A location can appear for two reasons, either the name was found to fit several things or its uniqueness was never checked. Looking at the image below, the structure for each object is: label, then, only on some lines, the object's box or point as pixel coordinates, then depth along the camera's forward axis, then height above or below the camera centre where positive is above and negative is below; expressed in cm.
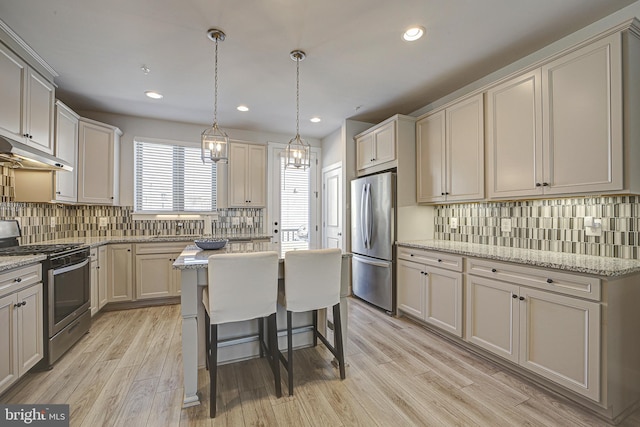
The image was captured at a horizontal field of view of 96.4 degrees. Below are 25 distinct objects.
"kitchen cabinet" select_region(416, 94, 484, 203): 278 +67
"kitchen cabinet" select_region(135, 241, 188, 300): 372 -72
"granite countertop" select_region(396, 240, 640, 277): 173 -32
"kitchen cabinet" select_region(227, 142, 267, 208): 448 +66
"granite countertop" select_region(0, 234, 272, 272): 207 -30
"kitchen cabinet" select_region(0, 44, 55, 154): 225 +100
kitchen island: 187 -88
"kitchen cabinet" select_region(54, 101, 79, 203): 303 +75
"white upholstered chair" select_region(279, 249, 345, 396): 200 -50
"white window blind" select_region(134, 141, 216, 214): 423 +57
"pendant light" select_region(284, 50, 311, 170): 254 +56
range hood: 202 +50
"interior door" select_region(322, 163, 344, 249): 462 +16
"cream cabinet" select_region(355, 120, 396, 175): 353 +90
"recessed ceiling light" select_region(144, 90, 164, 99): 335 +145
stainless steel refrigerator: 343 -29
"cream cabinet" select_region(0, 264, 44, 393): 184 -74
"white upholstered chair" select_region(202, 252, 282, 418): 178 -50
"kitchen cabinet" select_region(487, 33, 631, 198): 188 +67
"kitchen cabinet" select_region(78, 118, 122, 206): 352 +69
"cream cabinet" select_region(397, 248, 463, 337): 266 -74
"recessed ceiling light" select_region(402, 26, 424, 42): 223 +145
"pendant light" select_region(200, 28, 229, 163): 234 +58
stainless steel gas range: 228 -64
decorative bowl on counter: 251 -25
